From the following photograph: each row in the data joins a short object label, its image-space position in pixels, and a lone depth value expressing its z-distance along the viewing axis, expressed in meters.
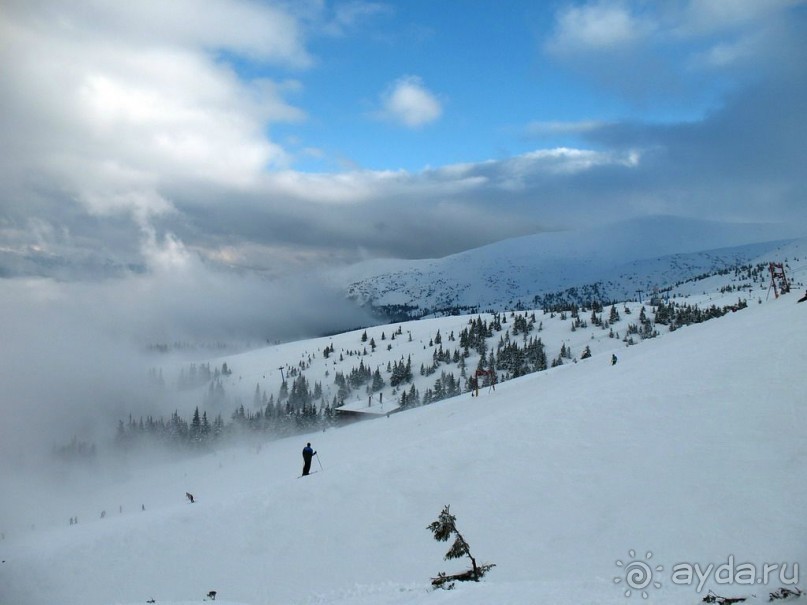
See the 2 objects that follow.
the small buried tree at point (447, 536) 11.99
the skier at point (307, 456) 24.86
